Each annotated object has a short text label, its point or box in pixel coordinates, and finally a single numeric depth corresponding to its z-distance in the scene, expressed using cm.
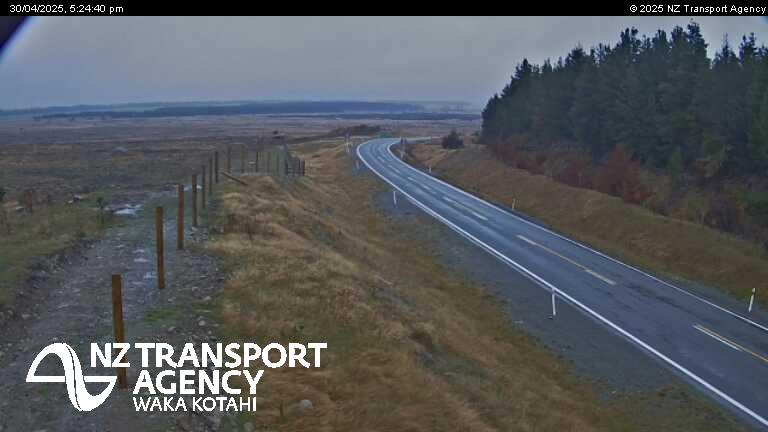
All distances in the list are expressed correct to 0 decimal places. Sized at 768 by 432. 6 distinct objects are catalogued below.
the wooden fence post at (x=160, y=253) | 1241
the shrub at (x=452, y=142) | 9177
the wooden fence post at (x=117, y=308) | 788
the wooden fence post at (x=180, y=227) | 1603
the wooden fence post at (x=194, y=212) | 2028
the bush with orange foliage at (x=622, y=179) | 4347
